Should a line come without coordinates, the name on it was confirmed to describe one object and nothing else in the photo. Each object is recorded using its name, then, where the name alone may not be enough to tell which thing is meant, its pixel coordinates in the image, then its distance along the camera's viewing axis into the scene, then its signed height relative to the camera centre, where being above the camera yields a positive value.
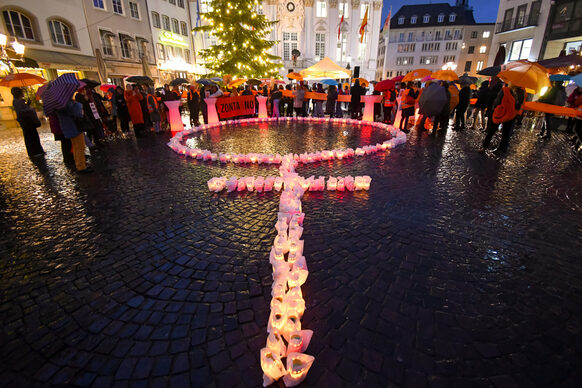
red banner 14.41 -0.47
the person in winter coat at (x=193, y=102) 13.43 -0.22
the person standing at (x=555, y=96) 10.83 -0.04
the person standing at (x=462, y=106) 11.89 -0.43
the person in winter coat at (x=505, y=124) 7.41 -0.76
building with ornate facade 42.84 +9.78
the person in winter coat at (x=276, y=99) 15.45 -0.12
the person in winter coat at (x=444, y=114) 10.16 -0.66
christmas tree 20.00 +3.99
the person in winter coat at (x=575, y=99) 9.48 -0.13
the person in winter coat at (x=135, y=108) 10.67 -0.37
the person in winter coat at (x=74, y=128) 6.30 -0.66
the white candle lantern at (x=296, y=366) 1.96 -1.78
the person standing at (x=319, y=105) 16.61 -0.51
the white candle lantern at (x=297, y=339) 2.12 -1.73
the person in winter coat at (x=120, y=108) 11.79 -0.42
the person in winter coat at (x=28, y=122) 7.31 -0.64
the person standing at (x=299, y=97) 15.50 -0.03
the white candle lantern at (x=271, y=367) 1.96 -1.79
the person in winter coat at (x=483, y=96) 11.25 -0.04
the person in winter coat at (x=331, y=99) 15.70 -0.14
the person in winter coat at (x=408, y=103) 11.28 -0.27
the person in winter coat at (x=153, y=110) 11.30 -0.49
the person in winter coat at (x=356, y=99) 14.68 -0.14
